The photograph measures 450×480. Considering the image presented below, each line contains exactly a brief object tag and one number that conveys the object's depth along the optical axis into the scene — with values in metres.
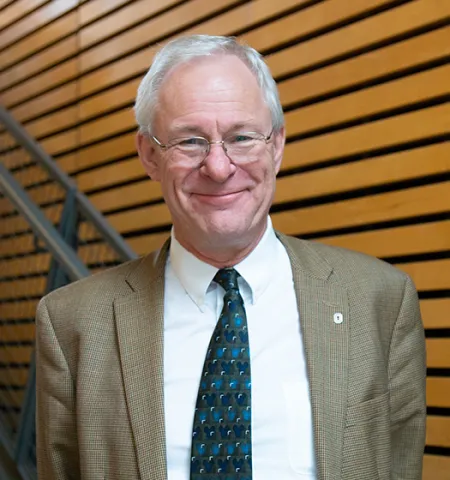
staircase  3.28
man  1.66
